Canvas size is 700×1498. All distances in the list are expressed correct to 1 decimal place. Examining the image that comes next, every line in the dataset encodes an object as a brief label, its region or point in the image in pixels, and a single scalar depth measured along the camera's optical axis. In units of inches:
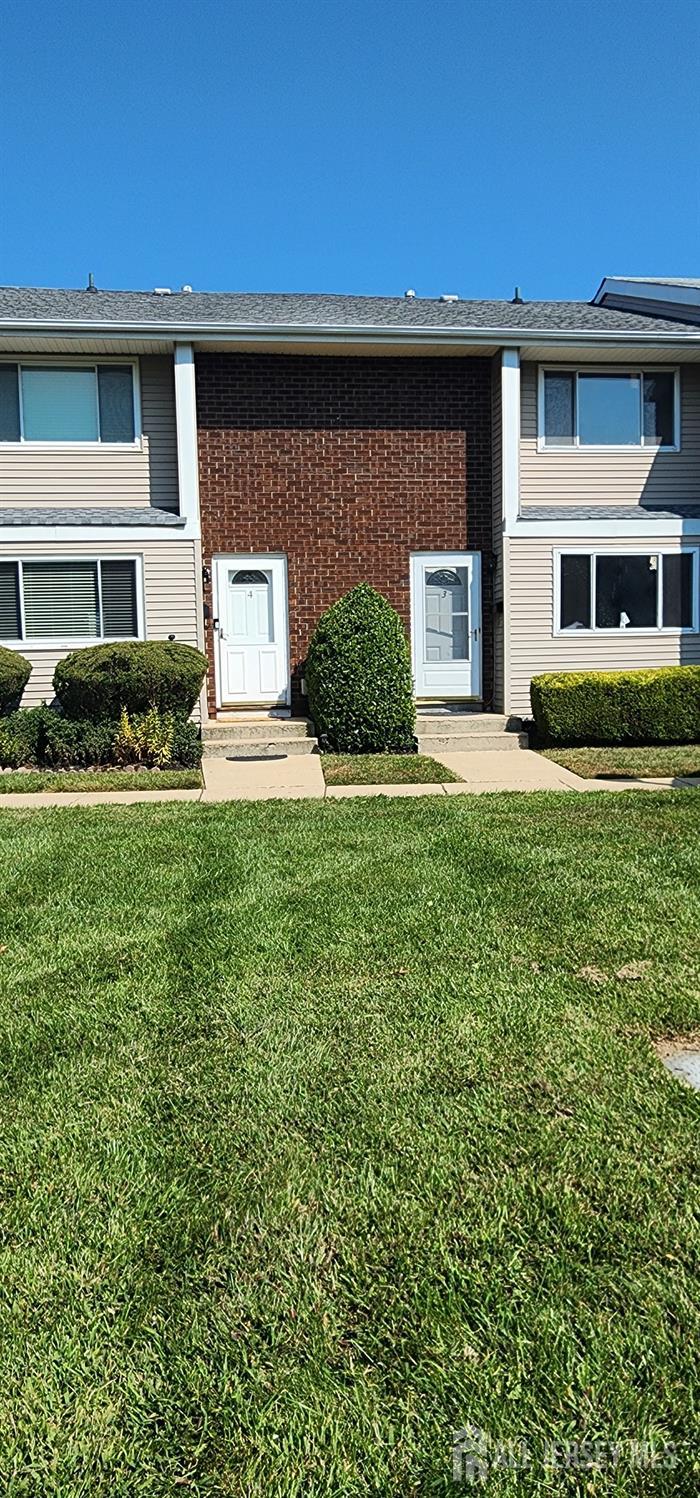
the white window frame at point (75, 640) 510.0
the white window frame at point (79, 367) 526.3
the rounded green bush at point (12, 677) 457.7
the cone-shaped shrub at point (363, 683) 468.4
